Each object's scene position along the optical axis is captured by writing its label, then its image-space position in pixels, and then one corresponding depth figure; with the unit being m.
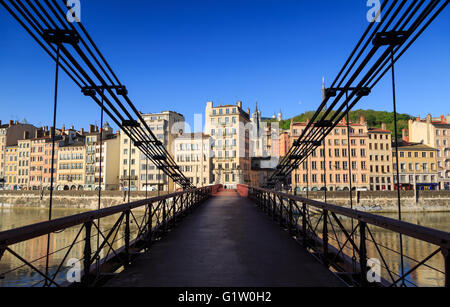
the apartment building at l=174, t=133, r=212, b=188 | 64.44
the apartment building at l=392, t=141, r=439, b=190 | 63.41
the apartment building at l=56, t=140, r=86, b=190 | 67.31
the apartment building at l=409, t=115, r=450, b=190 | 64.50
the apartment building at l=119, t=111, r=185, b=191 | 63.23
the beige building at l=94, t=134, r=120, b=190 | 64.94
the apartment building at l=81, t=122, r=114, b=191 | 65.81
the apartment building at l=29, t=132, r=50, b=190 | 71.31
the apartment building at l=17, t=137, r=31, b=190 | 73.56
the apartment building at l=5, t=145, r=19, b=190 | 75.56
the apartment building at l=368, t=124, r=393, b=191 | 62.72
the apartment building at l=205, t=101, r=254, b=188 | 65.25
